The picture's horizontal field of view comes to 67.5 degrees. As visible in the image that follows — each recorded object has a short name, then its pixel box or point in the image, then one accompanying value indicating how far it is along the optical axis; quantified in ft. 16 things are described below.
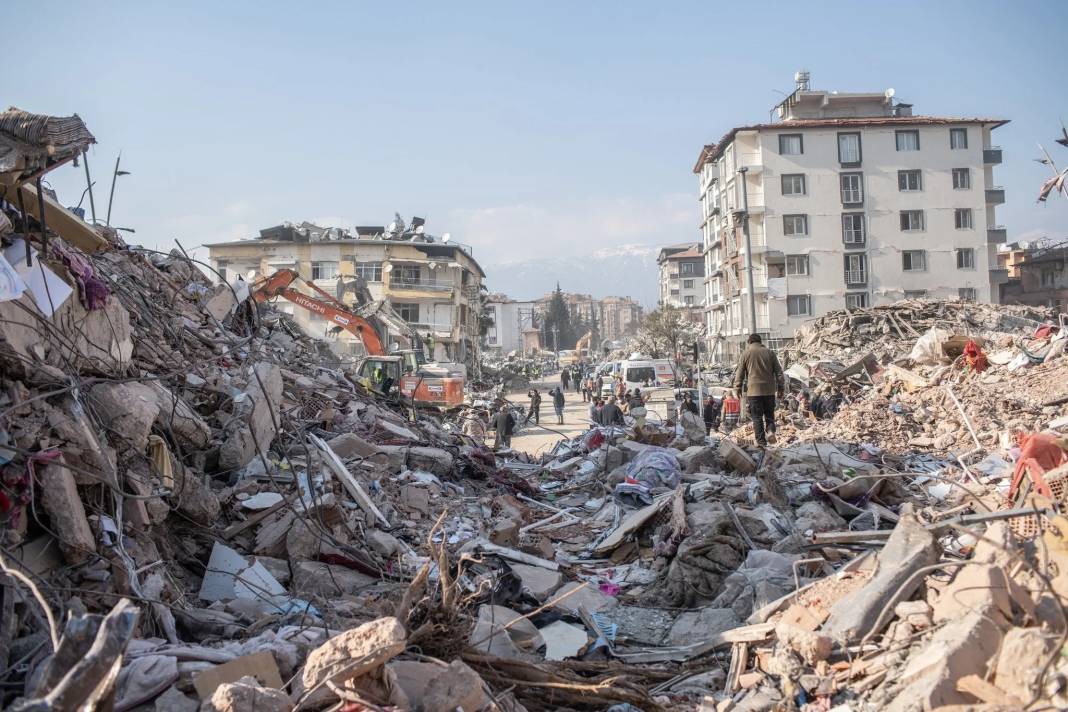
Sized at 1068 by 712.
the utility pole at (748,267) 67.67
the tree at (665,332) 180.04
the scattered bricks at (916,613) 11.77
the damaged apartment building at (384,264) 155.43
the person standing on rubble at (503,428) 50.03
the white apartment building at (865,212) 140.15
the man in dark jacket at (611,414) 50.78
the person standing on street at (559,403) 83.61
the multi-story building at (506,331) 290.52
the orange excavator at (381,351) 61.31
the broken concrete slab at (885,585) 12.39
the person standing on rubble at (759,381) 33.73
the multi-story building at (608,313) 422.00
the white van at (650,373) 102.01
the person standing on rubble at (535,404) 77.36
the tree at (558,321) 321.73
